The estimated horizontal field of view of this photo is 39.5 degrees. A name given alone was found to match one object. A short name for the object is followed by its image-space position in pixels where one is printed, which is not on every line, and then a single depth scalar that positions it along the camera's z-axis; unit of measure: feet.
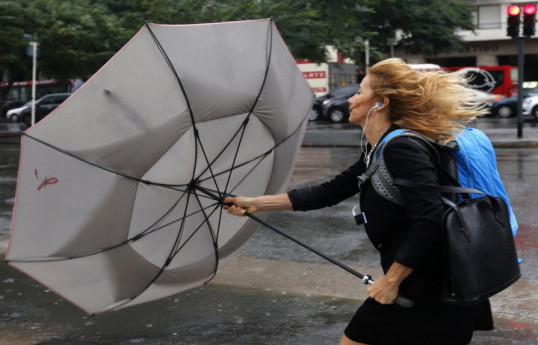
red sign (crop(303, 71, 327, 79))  130.82
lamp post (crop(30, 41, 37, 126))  67.84
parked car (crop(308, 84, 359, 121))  111.96
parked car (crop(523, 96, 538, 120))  100.83
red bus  133.08
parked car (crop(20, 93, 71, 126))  111.34
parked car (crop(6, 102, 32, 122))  141.04
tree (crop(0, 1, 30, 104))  68.59
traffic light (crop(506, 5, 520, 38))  58.08
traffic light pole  58.65
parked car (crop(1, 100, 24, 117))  165.27
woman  8.08
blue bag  8.39
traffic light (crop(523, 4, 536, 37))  57.67
